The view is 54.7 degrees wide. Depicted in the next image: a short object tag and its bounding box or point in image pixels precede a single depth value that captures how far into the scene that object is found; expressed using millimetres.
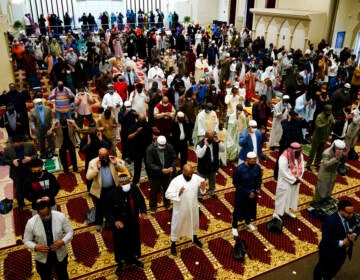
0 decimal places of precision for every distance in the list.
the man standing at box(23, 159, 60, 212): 3973
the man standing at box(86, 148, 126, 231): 4582
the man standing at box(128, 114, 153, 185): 5816
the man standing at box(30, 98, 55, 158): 6426
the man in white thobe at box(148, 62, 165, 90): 9922
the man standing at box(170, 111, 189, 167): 6105
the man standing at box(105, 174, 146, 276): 3906
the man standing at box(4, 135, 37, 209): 4898
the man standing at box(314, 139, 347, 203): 4941
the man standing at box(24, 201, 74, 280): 3363
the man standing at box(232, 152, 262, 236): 4559
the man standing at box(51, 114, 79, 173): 6129
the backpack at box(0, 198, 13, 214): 5441
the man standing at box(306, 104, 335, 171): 6328
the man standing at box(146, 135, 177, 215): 5000
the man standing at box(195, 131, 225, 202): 5223
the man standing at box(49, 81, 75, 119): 7170
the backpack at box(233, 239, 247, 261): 4547
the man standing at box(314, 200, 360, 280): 3530
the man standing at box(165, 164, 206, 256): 4328
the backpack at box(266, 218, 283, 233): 5043
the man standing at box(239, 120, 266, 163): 5703
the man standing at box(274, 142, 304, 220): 4832
